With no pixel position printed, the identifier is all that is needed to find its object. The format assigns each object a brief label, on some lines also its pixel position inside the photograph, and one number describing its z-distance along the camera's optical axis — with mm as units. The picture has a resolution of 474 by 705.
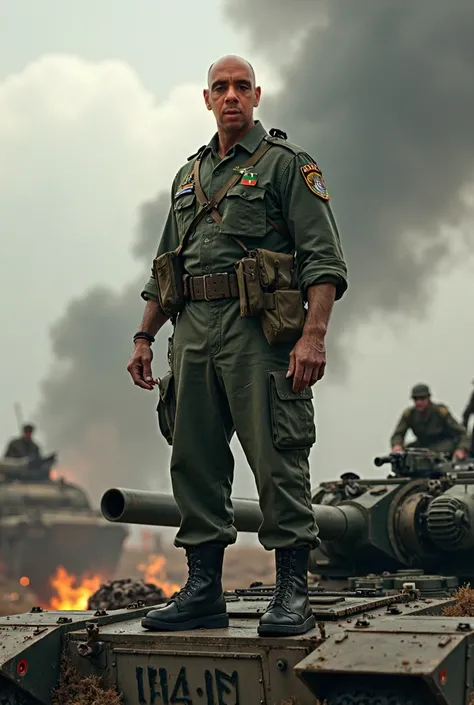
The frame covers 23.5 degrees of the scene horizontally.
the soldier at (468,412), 15680
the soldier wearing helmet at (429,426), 13883
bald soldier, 5648
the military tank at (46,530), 27375
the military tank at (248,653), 4844
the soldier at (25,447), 29219
